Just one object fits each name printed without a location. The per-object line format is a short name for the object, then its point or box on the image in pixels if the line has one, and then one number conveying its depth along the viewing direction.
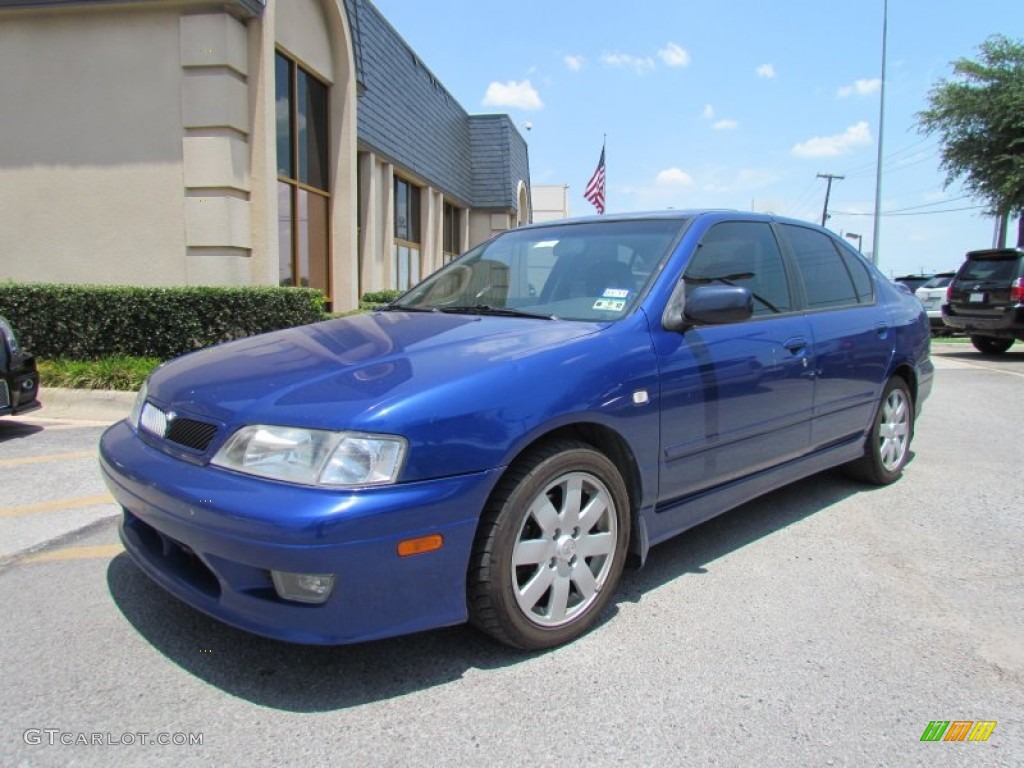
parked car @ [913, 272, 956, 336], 18.45
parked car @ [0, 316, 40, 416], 5.36
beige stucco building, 8.65
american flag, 22.55
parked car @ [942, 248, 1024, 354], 12.02
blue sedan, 2.18
